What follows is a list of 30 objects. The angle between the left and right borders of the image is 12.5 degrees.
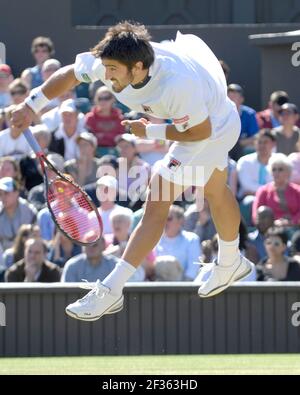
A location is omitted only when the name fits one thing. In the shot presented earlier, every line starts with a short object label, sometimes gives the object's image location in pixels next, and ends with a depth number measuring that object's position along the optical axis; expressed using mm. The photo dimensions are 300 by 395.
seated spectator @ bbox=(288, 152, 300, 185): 13383
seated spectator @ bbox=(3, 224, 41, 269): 12414
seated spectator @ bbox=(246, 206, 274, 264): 12562
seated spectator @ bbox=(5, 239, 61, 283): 12078
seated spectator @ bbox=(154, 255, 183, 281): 12242
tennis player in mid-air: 7895
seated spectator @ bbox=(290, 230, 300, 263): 12477
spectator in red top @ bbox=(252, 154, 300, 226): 12875
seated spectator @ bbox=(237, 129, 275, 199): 13469
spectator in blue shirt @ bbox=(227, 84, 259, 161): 14162
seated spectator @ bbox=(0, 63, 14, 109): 14477
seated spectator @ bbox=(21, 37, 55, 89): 14789
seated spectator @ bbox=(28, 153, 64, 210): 13203
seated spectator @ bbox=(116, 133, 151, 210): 13172
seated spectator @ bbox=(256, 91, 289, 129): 14305
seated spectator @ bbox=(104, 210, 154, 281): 12273
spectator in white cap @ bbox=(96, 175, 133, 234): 12703
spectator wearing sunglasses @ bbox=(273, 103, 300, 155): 13859
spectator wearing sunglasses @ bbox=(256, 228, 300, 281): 12016
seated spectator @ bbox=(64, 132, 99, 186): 13266
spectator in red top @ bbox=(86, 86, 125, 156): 14148
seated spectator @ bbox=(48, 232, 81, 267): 12648
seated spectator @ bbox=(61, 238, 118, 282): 11875
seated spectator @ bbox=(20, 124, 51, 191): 13500
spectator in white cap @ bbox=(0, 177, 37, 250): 12906
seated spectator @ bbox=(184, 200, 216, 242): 12812
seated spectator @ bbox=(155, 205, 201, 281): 12367
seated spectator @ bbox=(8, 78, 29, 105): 14016
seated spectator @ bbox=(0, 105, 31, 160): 13680
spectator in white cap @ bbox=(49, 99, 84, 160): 13836
